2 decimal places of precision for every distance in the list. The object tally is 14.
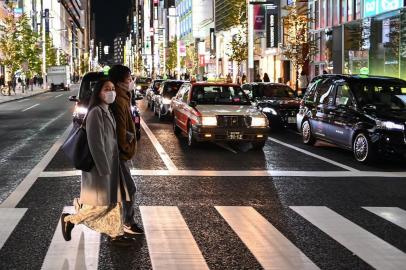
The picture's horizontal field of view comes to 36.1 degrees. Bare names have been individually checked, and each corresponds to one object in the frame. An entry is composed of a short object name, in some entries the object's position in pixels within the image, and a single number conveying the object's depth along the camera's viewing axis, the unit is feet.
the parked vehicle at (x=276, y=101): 64.39
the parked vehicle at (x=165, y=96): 77.38
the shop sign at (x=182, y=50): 240.12
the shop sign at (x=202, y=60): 240.53
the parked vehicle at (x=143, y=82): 152.66
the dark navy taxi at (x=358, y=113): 38.86
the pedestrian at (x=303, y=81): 94.53
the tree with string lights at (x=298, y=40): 110.83
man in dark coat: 20.02
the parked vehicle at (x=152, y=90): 95.54
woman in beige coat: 18.61
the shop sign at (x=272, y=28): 150.61
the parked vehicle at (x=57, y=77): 230.48
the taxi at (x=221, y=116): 46.32
